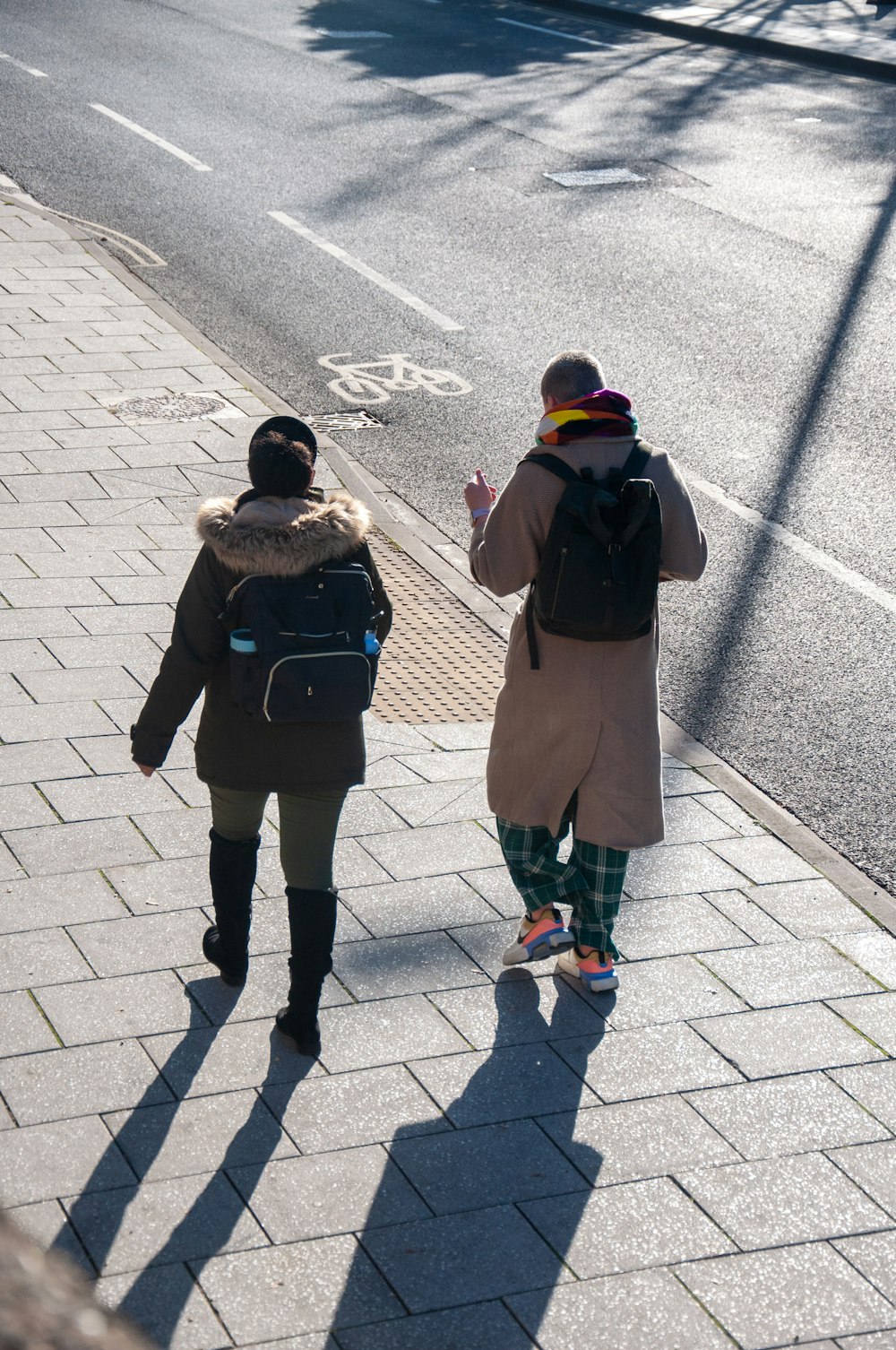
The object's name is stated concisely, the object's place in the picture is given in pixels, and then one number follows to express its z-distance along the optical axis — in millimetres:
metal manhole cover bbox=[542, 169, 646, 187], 15227
